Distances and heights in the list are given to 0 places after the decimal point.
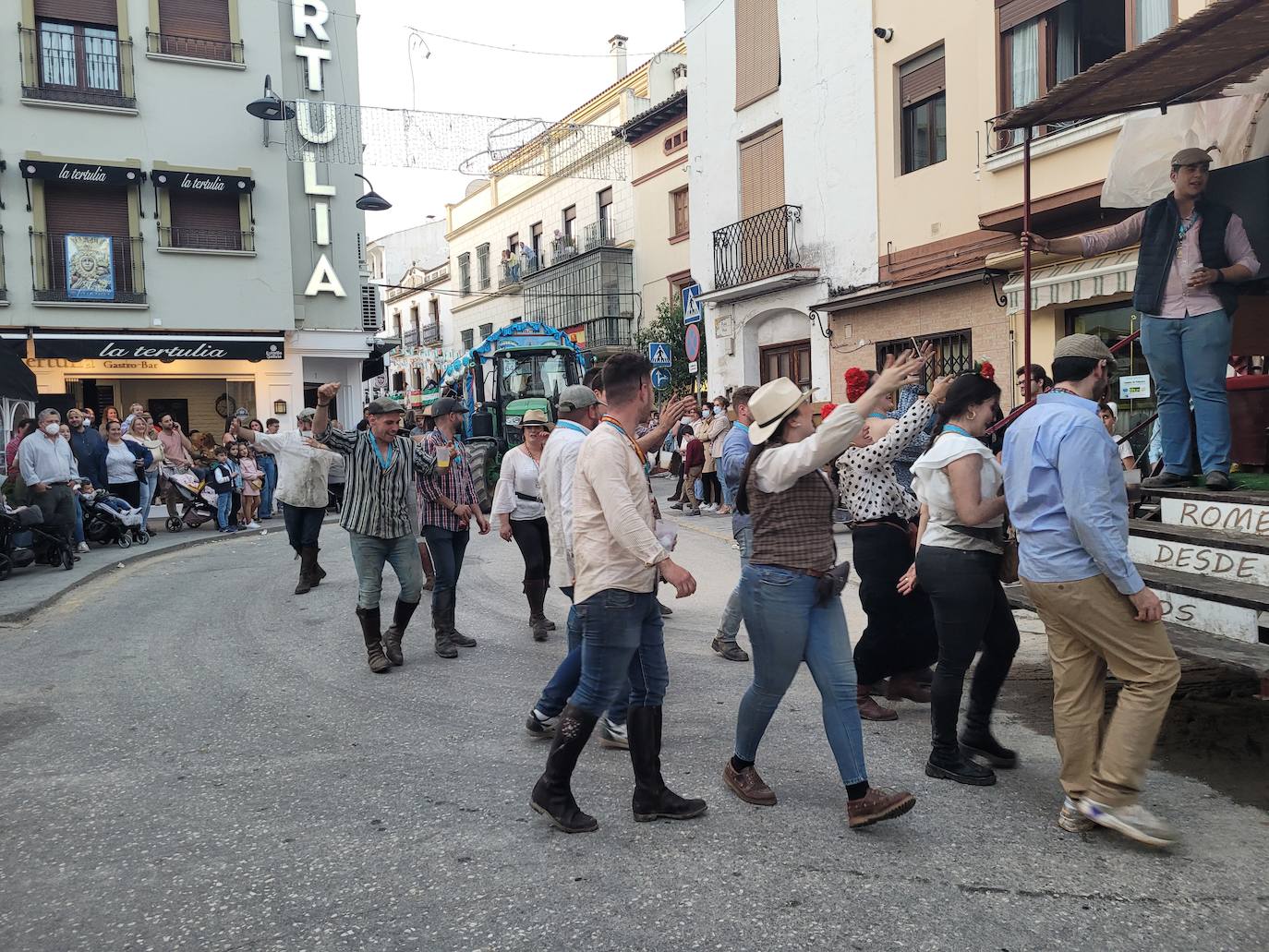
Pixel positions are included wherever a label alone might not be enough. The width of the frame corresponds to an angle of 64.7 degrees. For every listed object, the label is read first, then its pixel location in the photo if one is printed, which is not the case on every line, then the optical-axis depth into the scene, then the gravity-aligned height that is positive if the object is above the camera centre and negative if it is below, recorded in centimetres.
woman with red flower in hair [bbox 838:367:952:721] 553 -84
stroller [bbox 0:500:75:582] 1073 -119
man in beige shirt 402 -73
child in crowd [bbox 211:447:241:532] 1573 -85
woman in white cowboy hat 394 -68
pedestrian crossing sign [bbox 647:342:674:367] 1814 +117
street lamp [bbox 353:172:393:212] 2261 +508
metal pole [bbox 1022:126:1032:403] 573 +76
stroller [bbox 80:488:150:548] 1340 -115
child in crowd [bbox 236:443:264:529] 1636 -90
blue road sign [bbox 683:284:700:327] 1545 +176
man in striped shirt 677 -59
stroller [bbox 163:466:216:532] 1569 -107
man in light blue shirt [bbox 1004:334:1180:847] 367 -71
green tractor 1912 +93
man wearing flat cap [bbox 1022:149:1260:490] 552 +55
